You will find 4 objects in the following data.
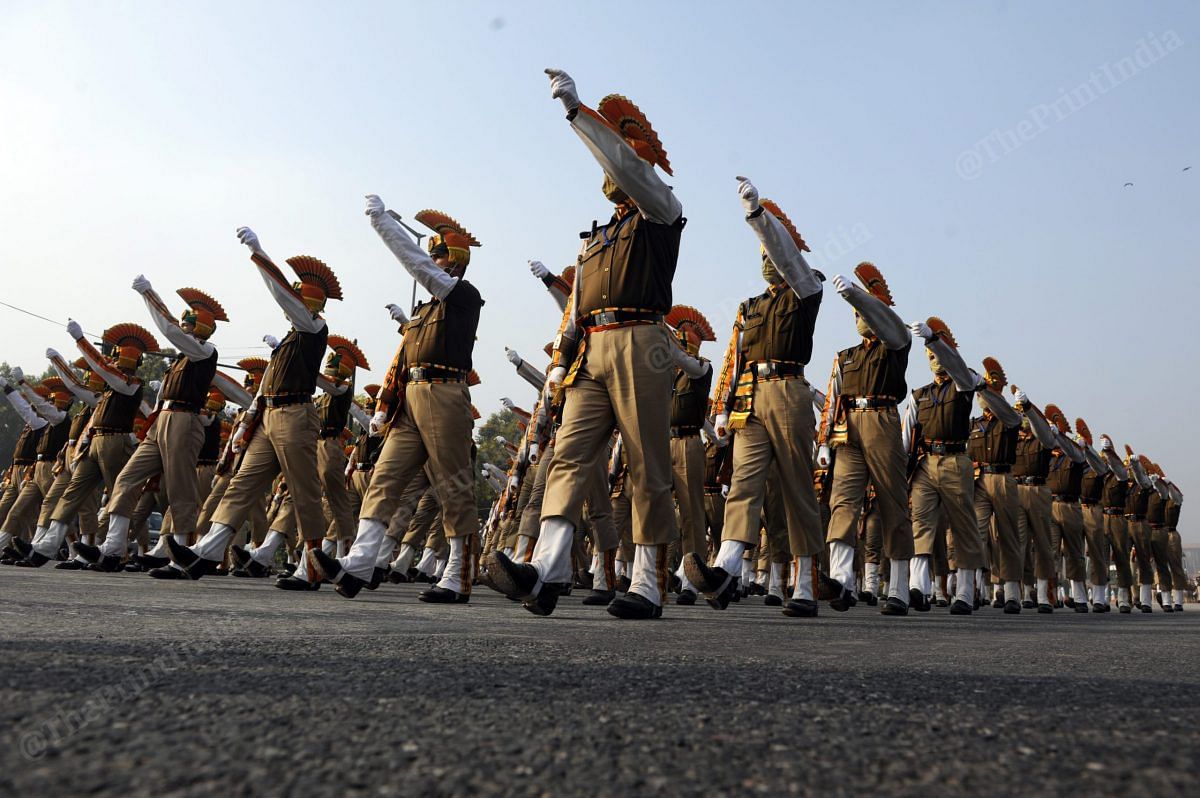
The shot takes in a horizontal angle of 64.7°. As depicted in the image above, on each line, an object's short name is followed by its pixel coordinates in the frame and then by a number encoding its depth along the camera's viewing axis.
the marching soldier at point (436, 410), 6.48
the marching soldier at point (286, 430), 7.82
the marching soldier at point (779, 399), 6.37
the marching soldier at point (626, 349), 4.86
